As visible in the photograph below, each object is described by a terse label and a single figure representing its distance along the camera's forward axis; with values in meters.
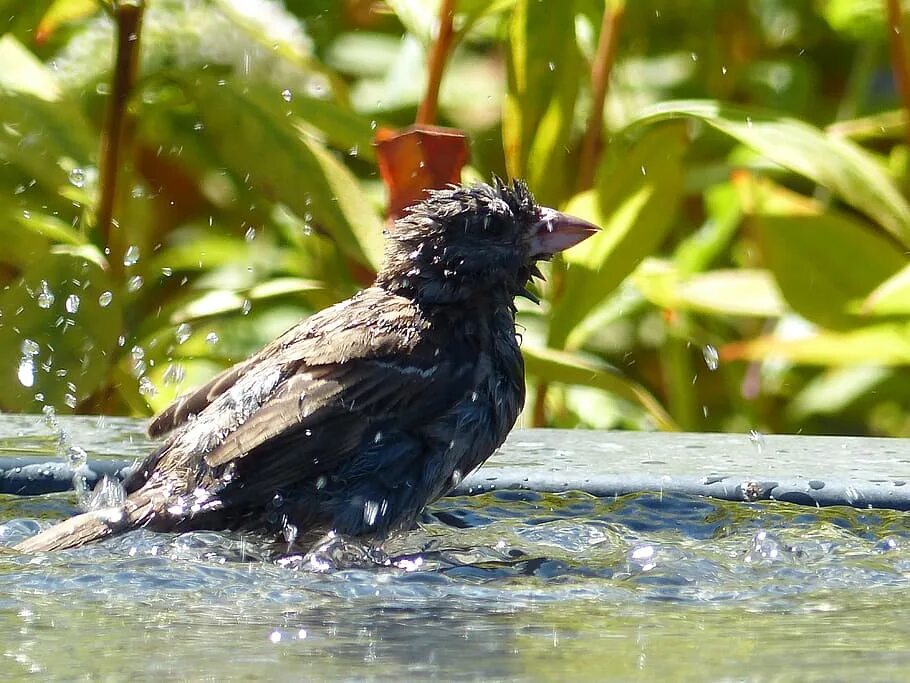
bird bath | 3.87
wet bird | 6.39
